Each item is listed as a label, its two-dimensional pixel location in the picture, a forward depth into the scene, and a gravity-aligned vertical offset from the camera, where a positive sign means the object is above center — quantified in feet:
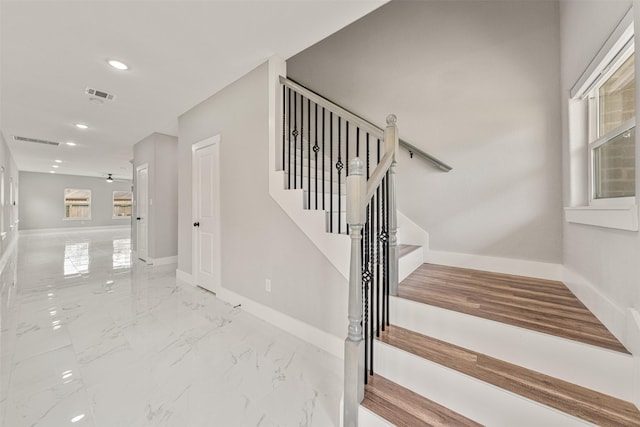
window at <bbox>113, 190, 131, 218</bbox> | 44.73 +1.65
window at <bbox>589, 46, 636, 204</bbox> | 4.79 +1.64
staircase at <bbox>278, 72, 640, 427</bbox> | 3.73 -2.58
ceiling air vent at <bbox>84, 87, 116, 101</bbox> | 10.75 +5.25
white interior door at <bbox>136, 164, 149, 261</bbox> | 18.12 +0.14
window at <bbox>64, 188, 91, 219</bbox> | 39.88 +1.62
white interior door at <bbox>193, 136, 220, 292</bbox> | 11.18 -0.08
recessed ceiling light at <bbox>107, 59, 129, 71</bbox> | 8.67 +5.24
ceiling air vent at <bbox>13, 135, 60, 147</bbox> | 17.47 +5.33
